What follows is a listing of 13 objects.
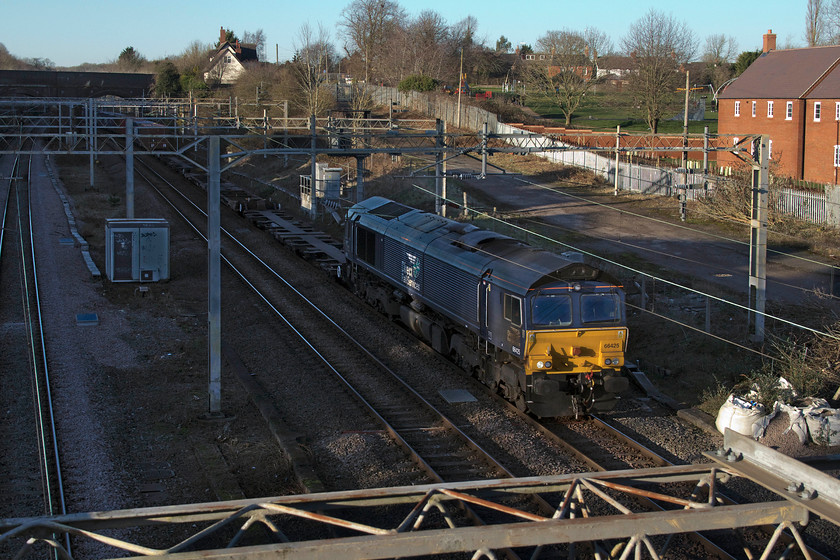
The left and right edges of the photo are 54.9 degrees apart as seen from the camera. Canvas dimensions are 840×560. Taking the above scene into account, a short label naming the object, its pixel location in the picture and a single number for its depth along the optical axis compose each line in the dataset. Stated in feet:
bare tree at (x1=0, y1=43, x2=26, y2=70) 522.88
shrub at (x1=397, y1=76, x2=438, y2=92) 249.14
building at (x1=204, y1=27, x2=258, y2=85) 325.01
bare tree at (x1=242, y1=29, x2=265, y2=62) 479.82
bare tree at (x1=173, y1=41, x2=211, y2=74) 346.85
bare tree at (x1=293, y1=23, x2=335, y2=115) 185.59
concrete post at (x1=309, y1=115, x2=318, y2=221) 120.48
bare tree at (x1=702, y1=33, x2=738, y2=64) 337.93
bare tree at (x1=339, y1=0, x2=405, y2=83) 303.07
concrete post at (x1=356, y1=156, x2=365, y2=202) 110.11
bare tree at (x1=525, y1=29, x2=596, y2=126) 220.43
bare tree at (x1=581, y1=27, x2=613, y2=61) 293.31
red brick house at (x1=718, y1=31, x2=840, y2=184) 142.10
